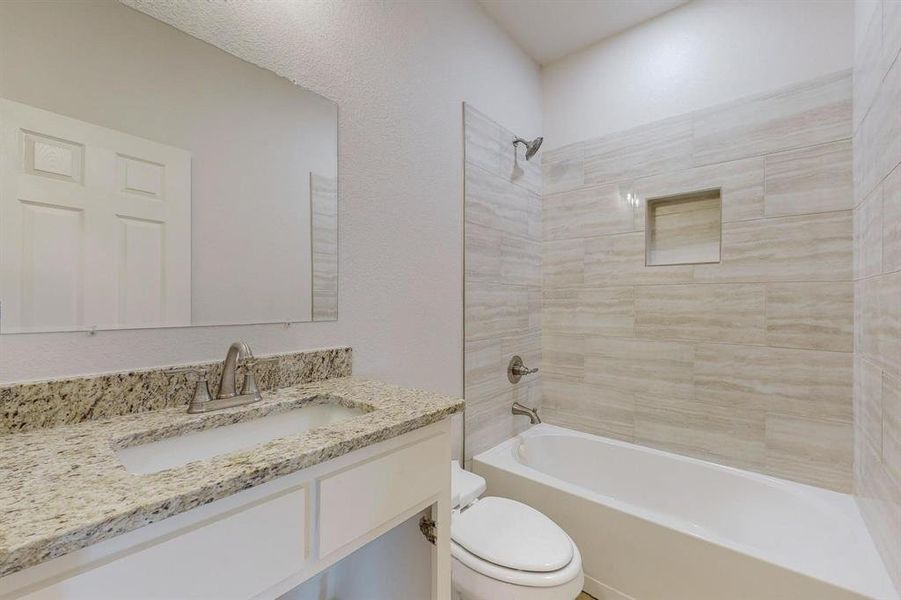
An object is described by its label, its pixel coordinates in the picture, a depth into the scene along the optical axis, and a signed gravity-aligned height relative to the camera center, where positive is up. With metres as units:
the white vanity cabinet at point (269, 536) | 0.49 -0.38
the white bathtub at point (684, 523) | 1.25 -0.90
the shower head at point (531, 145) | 2.23 +0.91
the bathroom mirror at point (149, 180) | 0.81 +0.30
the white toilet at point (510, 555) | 1.17 -0.82
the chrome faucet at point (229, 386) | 0.96 -0.23
